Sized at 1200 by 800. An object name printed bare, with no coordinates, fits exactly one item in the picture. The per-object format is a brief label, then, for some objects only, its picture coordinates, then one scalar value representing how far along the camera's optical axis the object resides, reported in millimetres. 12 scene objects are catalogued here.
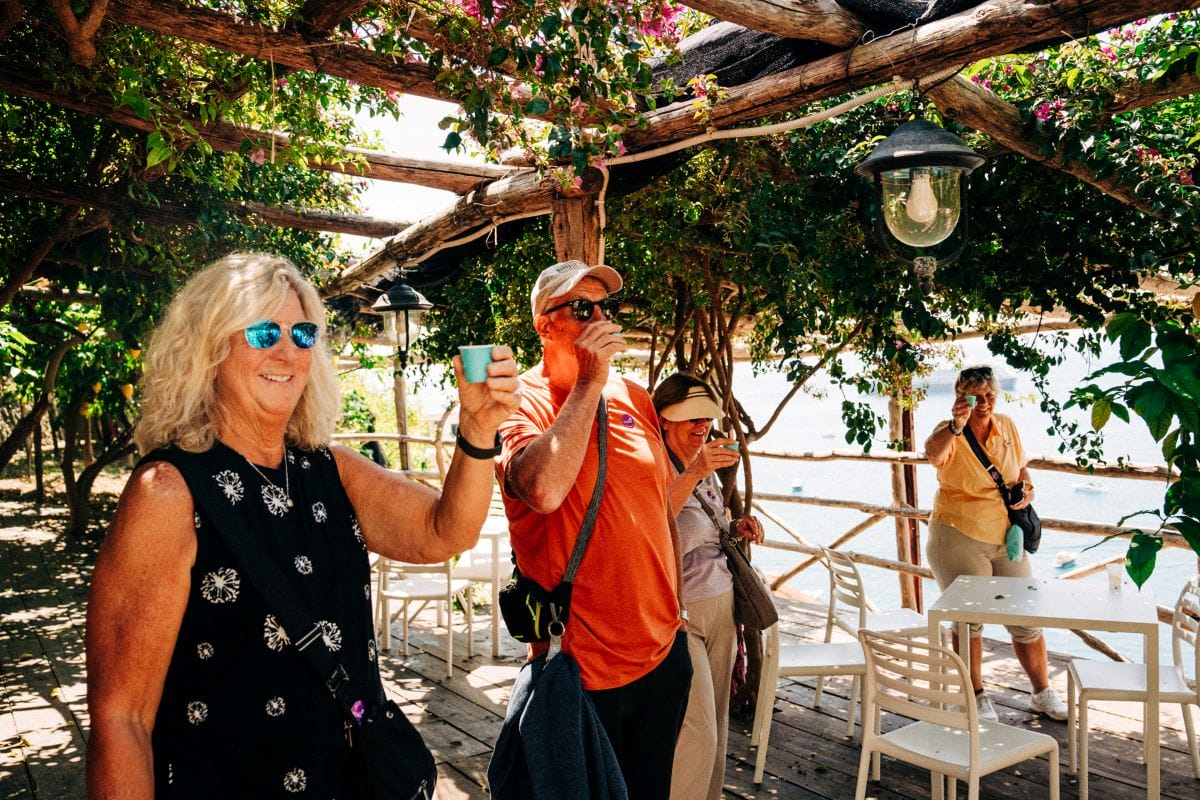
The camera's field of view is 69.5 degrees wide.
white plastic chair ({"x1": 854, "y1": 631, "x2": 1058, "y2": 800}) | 2752
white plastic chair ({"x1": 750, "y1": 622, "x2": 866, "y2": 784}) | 3746
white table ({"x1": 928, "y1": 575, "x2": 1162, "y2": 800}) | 3195
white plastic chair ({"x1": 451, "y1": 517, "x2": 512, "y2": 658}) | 5383
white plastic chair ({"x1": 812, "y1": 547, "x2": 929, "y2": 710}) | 4227
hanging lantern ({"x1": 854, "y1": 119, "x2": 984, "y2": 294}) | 2662
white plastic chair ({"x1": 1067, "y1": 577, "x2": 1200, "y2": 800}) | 3447
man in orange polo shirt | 2035
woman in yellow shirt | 4223
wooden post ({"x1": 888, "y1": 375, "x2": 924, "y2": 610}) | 6520
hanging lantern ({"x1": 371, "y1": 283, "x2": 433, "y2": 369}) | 5246
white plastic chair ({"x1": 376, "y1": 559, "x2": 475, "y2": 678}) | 5242
